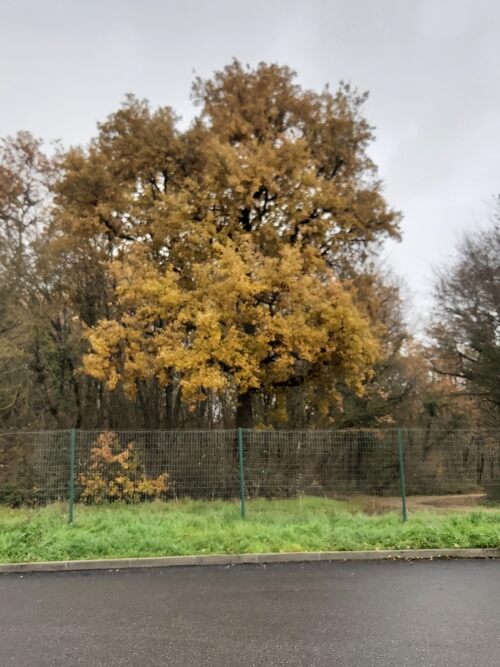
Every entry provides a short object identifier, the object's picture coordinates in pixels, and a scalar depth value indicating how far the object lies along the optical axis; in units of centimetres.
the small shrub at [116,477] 1284
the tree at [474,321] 2462
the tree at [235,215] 1898
